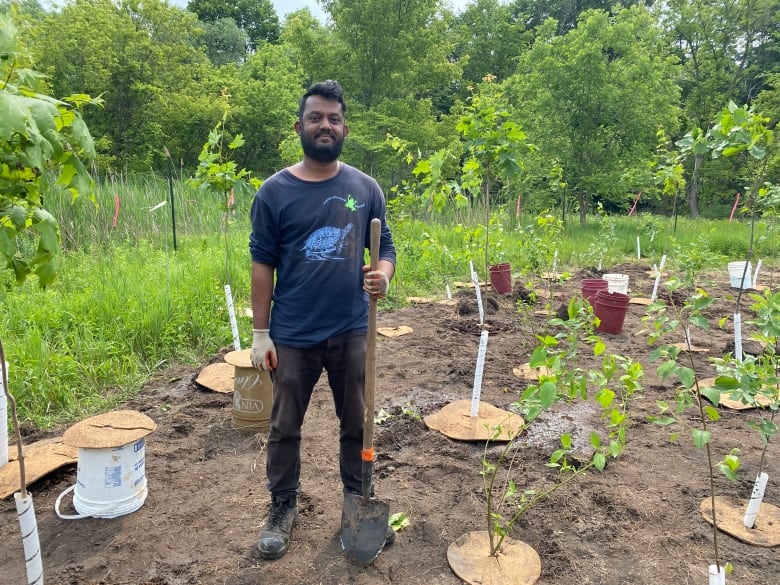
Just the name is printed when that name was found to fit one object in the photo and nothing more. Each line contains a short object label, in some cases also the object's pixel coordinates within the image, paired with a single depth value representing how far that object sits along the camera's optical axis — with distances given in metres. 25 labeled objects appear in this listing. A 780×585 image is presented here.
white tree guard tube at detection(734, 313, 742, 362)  4.04
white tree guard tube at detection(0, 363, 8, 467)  2.88
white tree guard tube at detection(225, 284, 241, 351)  4.30
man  2.25
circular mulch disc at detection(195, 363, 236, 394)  4.12
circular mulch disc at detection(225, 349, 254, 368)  3.46
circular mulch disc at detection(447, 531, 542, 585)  2.20
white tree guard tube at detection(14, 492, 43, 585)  1.79
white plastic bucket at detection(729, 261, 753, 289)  7.84
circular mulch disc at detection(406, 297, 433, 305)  7.12
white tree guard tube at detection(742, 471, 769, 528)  2.45
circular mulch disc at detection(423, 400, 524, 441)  3.41
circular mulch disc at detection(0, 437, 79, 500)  2.84
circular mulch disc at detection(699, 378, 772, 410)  3.88
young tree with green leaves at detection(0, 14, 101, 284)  1.32
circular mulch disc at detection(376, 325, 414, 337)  5.66
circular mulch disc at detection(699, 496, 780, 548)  2.47
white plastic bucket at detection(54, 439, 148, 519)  2.54
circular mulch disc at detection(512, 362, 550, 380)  4.51
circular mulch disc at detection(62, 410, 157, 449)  2.50
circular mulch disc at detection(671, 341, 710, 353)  5.26
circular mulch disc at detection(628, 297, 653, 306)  7.03
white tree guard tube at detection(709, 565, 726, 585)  1.78
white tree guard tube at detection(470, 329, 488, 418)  3.49
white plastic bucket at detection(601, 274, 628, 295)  6.53
